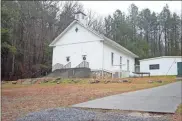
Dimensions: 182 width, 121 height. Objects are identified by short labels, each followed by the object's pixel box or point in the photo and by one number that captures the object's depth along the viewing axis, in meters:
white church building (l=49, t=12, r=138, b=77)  27.26
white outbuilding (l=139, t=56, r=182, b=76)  32.28
